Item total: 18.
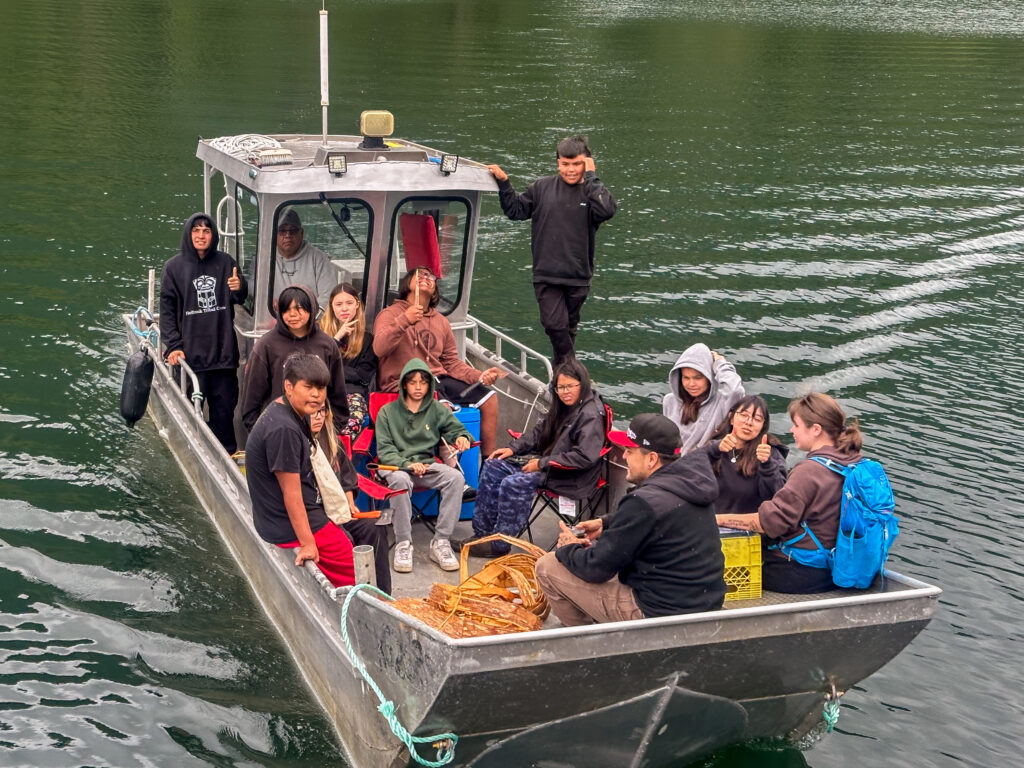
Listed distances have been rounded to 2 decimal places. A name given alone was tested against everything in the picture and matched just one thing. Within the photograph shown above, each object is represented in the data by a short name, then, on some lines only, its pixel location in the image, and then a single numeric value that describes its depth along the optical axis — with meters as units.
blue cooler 9.20
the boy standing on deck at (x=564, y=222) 9.80
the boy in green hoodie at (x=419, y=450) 8.42
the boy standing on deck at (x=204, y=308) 9.77
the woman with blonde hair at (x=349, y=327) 9.03
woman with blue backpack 6.85
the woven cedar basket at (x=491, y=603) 6.65
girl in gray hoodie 8.00
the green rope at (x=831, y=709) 7.23
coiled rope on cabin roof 9.86
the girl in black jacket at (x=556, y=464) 8.34
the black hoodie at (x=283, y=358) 8.21
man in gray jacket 9.40
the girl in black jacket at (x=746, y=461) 7.35
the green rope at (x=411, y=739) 6.29
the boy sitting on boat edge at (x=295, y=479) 6.65
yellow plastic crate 7.10
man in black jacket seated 6.15
